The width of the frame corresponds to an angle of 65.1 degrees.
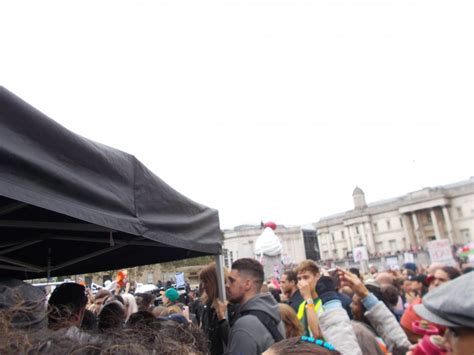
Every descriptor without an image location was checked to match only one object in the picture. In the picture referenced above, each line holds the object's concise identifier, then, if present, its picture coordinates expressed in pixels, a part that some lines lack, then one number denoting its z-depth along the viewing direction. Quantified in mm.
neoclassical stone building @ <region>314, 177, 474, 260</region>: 83062
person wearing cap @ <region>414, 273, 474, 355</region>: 1619
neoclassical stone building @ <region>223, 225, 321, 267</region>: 99875
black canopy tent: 1881
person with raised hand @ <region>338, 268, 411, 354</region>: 3469
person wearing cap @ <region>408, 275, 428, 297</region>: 8383
